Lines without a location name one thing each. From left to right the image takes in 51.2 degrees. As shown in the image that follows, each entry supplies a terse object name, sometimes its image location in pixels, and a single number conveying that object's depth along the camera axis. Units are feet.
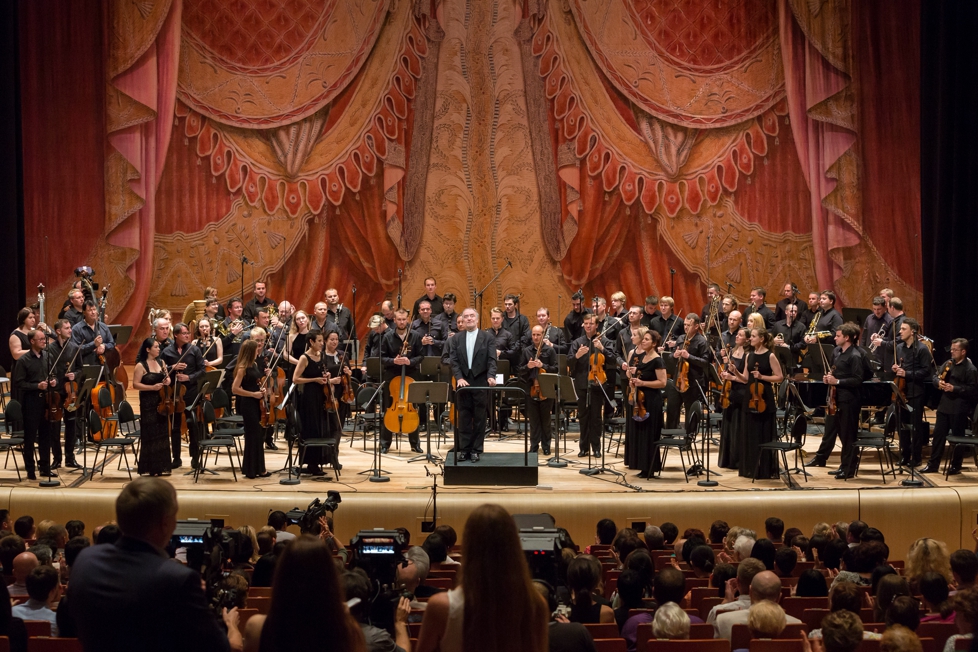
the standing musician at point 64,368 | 36.04
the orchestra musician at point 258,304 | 47.60
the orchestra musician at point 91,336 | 39.86
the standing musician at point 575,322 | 46.16
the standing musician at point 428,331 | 43.88
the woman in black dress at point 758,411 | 35.40
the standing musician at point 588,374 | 39.42
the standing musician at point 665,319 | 45.27
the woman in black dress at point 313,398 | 35.96
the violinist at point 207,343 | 39.93
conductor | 36.70
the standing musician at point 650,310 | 45.60
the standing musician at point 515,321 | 44.37
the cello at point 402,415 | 38.58
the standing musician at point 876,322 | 42.91
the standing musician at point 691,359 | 39.27
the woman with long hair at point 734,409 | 36.35
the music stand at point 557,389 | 36.37
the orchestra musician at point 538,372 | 41.01
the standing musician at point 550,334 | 42.96
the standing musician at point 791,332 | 46.57
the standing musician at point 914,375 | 37.50
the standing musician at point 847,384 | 36.45
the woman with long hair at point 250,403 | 35.37
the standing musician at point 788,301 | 49.34
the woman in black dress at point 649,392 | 35.88
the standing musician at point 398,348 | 42.65
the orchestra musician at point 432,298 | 48.98
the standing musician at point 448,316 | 45.39
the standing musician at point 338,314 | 48.08
